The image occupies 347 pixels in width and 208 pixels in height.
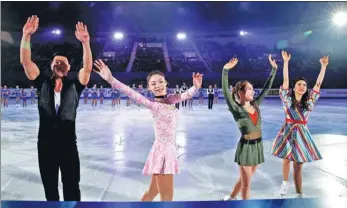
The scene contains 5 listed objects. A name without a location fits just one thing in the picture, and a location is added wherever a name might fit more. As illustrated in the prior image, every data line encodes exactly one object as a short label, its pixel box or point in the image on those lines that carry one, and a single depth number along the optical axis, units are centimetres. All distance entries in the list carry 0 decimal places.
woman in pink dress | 295
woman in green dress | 319
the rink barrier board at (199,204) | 319
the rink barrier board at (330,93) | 1931
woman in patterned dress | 364
